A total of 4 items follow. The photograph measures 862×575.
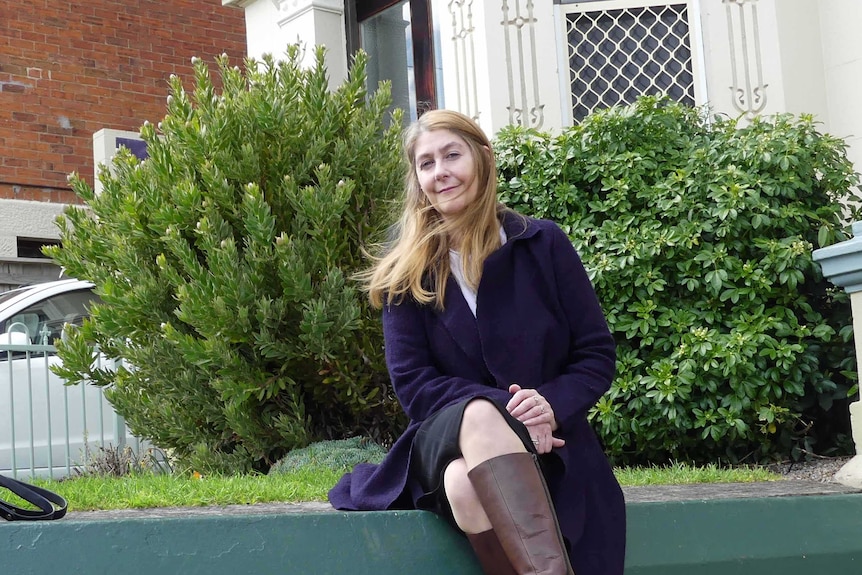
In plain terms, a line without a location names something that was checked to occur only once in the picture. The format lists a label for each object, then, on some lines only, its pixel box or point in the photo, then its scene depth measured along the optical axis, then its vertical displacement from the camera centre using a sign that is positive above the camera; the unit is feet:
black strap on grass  9.86 -1.30
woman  9.63 -0.30
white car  22.53 -0.90
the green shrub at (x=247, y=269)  16.75 +1.45
